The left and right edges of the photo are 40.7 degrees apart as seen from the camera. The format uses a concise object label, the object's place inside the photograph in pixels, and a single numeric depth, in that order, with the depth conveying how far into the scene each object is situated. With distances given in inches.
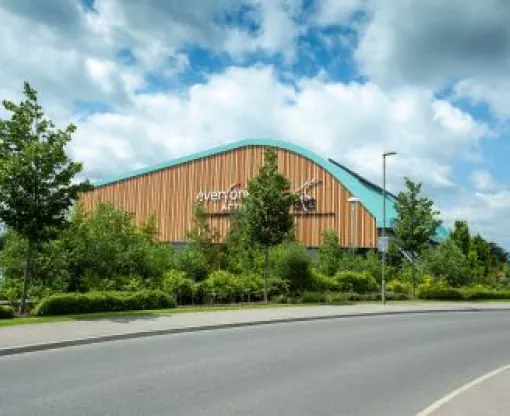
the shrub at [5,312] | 714.6
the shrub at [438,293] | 1429.6
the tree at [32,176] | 753.6
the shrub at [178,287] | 1073.9
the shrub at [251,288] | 1160.2
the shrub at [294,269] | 1273.4
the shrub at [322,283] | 1289.4
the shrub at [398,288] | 1502.2
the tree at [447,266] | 1659.7
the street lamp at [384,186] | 1176.8
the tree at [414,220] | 1430.9
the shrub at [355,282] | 1357.0
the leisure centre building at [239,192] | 2273.6
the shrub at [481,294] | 1466.5
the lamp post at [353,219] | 2171.8
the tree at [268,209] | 1120.2
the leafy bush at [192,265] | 1300.4
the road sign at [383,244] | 1208.8
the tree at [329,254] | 1614.2
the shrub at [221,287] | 1112.8
